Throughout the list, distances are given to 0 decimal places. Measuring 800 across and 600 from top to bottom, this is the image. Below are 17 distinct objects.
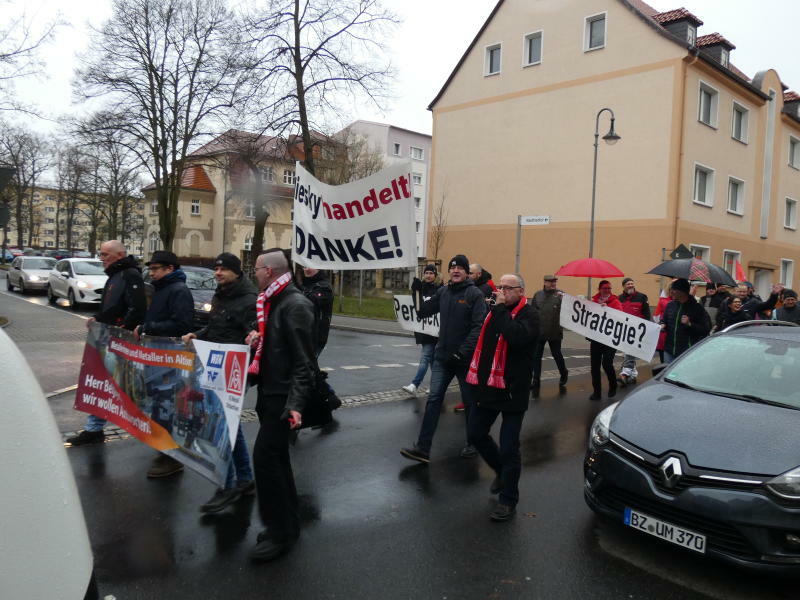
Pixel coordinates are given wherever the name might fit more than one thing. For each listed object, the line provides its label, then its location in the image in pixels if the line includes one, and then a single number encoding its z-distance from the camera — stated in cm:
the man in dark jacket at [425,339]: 742
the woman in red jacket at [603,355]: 988
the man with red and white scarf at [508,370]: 472
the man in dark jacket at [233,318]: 473
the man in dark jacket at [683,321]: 876
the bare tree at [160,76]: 2569
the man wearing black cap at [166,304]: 550
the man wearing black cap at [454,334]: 596
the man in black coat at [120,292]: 589
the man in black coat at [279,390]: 394
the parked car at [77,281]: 2059
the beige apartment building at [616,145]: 2445
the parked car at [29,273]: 2647
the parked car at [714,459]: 354
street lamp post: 1879
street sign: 1583
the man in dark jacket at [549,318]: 1039
